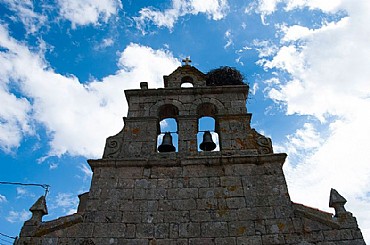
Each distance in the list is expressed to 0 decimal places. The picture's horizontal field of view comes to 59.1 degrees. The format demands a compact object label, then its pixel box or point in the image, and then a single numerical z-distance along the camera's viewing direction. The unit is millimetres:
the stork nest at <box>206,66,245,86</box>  8594
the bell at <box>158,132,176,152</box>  7016
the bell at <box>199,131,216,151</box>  7145
